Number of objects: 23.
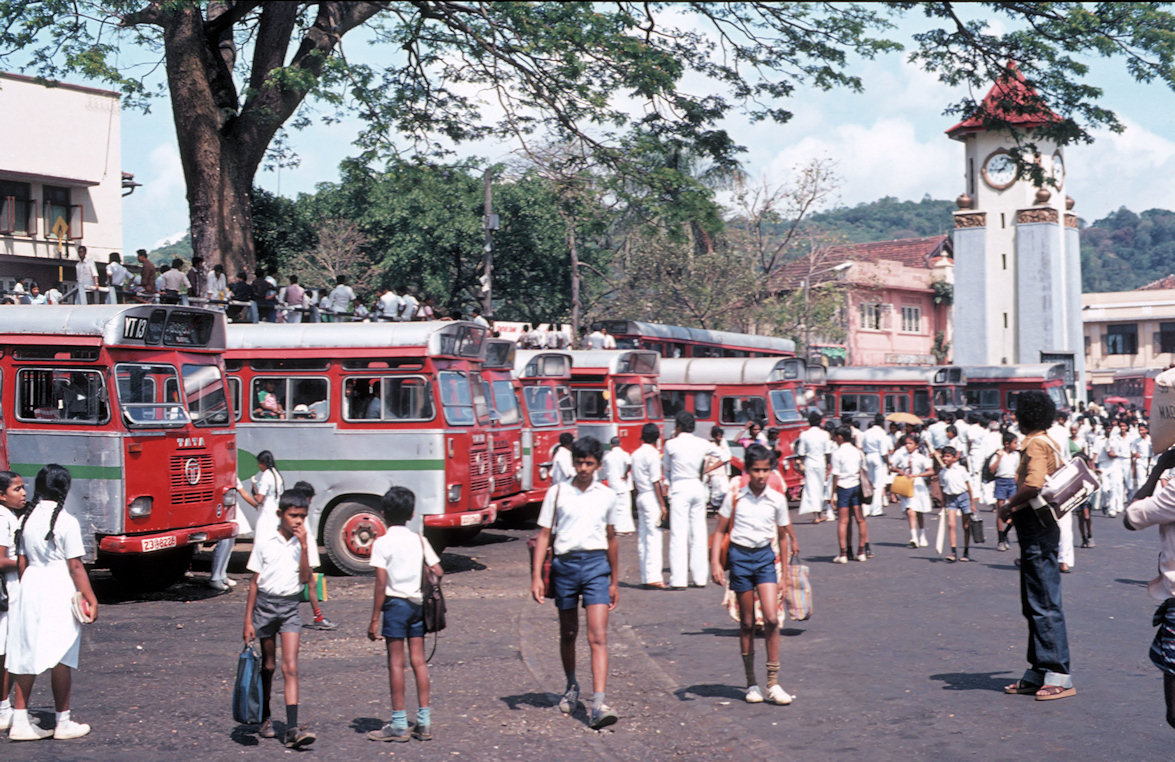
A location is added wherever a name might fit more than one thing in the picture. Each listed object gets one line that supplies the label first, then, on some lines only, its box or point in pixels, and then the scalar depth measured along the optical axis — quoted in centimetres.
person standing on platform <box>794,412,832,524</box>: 1919
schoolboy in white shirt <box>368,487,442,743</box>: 745
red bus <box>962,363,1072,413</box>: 3775
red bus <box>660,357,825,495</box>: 2545
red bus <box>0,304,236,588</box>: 1252
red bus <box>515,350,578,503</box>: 2058
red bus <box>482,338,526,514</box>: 1688
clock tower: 5594
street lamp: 4921
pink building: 6031
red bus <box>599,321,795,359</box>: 2911
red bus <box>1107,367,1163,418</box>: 6297
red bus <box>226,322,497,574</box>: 1517
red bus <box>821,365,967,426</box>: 3653
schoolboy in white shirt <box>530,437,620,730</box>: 812
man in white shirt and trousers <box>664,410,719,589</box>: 1403
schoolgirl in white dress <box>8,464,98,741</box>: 745
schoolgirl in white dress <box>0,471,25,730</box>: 749
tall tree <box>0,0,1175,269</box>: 1878
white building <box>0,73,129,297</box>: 3769
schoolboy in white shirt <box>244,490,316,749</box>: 754
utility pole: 3462
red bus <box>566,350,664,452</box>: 2367
